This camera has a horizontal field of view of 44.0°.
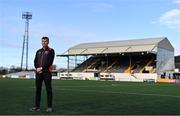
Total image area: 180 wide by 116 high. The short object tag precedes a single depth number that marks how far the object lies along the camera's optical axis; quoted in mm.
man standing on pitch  5542
